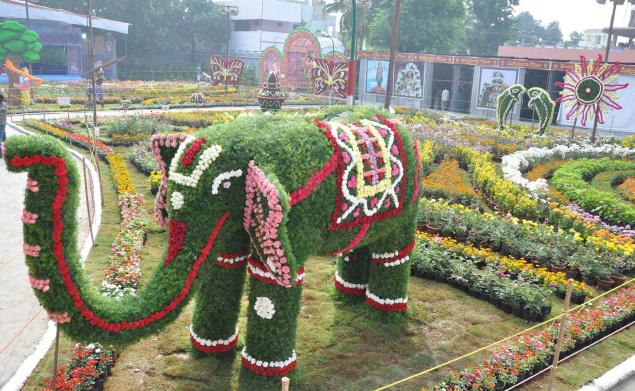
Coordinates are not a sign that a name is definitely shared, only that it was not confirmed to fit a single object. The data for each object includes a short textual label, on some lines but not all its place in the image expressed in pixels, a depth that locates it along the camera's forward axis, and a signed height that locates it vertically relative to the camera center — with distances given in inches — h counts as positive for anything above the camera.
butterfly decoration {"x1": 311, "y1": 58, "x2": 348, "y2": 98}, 1242.0 -23.7
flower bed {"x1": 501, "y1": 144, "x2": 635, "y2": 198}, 628.9 -101.0
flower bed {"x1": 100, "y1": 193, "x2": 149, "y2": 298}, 339.9 -128.6
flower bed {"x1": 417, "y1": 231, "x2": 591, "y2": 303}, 372.5 -128.0
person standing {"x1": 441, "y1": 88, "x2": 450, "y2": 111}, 1478.8 -70.3
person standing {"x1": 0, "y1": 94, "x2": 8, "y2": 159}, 690.8 -81.0
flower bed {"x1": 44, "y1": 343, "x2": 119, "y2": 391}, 241.3 -135.0
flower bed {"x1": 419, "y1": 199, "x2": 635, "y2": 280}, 407.5 -121.5
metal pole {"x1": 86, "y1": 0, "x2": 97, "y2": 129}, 871.7 -82.6
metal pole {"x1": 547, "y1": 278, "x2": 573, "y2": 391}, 264.7 -126.5
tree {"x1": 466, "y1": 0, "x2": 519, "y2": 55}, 2186.3 +183.0
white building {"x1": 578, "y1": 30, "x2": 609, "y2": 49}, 4063.5 +308.4
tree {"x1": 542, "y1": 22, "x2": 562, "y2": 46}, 4013.3 +289.8
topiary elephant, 175.2 -60.4
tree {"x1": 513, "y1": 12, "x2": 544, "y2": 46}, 3848.4 +319.1
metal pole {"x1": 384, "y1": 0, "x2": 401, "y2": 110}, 645.6 +19.9
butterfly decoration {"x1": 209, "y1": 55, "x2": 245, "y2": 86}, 1529.3 -25.0
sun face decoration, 829.8 -12.8
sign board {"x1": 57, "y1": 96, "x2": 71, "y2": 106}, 1191.8 -101.0
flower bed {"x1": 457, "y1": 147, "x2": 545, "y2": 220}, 503.8 -108.7
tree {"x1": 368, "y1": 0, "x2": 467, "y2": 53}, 1854.1 +139.3
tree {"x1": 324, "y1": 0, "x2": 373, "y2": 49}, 2036.2 +182.7
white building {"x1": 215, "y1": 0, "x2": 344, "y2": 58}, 2469.2 +175.9
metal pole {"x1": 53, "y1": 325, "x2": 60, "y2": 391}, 221.4 -119.8
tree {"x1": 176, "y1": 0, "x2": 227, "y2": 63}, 2366.5 +147.2
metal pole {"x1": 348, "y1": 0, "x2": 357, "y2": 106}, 575.2 +33.7
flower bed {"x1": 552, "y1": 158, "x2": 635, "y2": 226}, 508.4 -108.1
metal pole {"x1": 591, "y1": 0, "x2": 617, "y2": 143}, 894.7 +81.9
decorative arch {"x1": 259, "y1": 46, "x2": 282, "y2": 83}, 1803.6 +1.3
